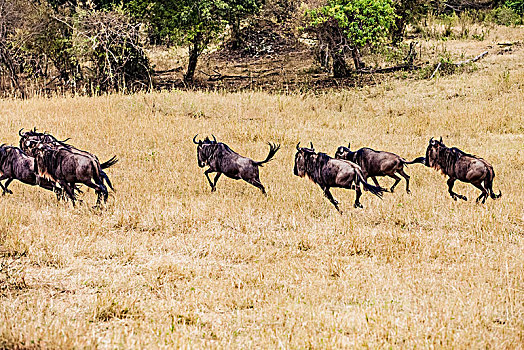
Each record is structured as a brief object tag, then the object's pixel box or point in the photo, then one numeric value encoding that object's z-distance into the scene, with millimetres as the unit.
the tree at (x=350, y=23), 44312
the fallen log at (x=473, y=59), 46750
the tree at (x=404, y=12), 52316
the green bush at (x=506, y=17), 63262
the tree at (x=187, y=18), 49094
